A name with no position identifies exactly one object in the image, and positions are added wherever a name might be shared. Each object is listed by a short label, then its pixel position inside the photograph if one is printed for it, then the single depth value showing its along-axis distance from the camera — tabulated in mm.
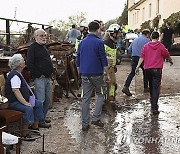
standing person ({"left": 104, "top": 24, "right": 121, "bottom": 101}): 8859
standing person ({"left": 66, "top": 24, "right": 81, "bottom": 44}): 14748
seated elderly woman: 6621
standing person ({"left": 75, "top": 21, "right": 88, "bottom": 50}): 11227
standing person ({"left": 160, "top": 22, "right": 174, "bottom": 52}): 19875
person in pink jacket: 8953
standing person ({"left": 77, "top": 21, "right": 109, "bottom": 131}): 7316
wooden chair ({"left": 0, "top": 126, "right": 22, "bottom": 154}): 4717
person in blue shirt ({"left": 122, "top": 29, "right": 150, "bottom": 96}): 11217
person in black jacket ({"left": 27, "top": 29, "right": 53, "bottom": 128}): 7504
